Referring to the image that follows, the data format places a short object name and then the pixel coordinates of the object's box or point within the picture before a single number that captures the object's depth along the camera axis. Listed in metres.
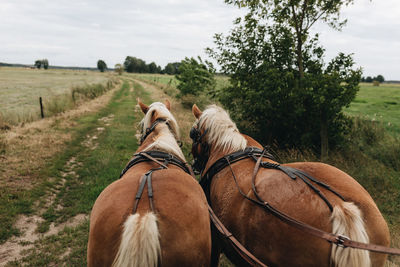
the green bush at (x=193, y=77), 16.27
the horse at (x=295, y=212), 1.74
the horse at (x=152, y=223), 1.56
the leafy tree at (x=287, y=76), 5.96
